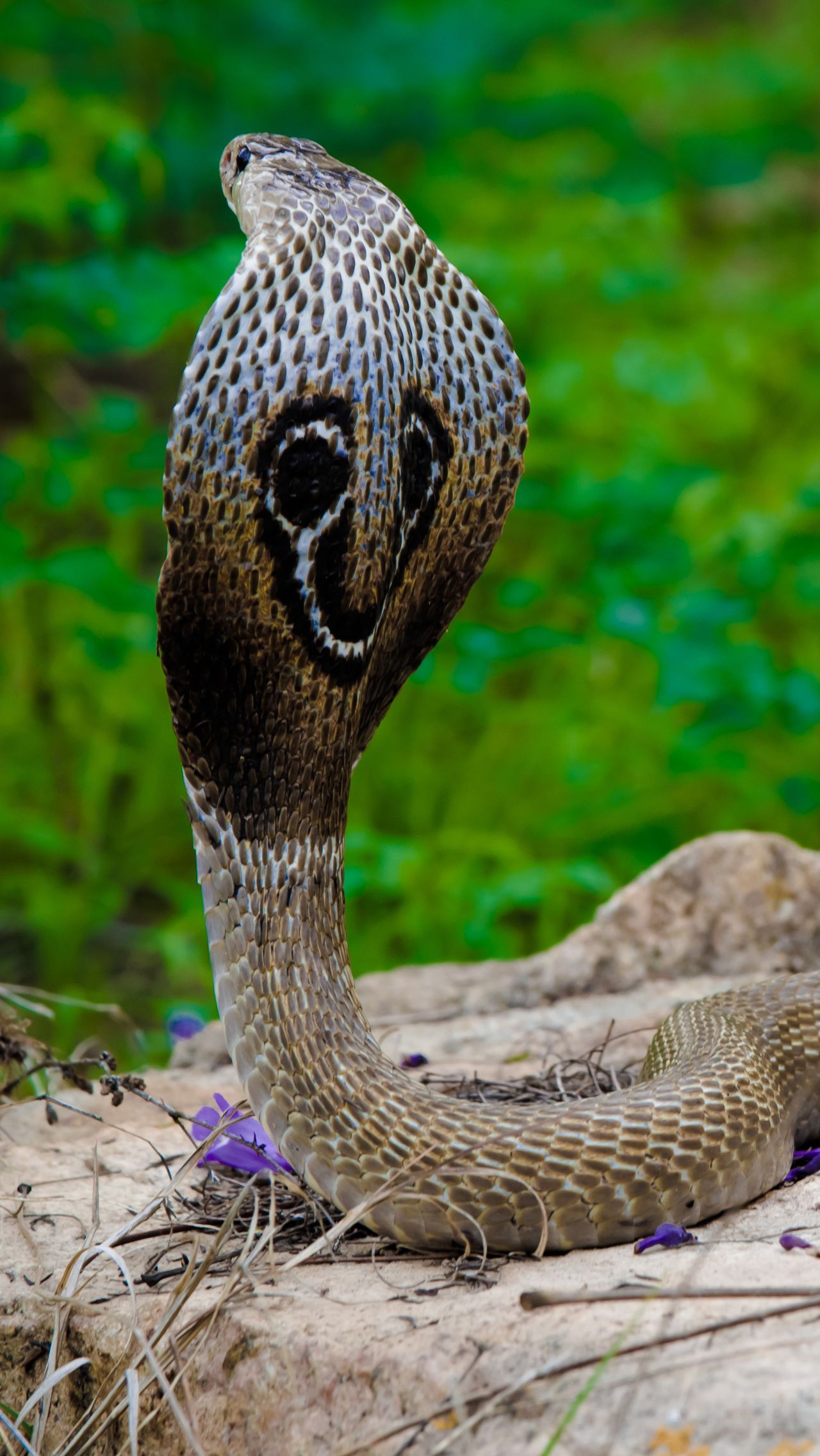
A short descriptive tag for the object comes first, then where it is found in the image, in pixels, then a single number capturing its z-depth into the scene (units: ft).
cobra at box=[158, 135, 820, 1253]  12.97
